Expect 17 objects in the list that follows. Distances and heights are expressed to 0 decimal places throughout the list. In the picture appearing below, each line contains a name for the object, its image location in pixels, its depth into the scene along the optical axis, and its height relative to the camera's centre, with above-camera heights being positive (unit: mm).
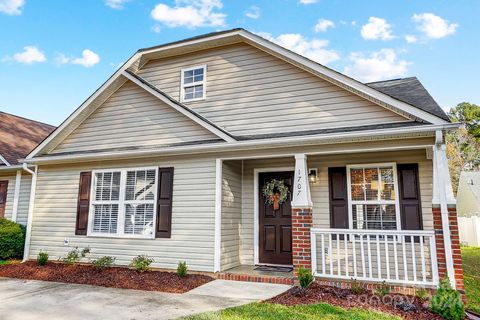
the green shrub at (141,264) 7254 -1021
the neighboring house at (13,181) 10102 +1042
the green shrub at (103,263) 7531 -1043
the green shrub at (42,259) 8188 -1049
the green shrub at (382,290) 5266 -1129
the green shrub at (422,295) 5141 -1167
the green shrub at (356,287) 5527 -1140
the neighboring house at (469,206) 16469 +772
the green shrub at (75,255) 8002 -949
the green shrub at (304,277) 5742 -1019
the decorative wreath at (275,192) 7953 +575
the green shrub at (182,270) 6773 -1065
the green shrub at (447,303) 4492 -1142
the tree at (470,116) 28359 +8791
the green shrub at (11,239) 8977 -657
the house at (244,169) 6238 +1077
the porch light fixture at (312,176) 7582 +908
